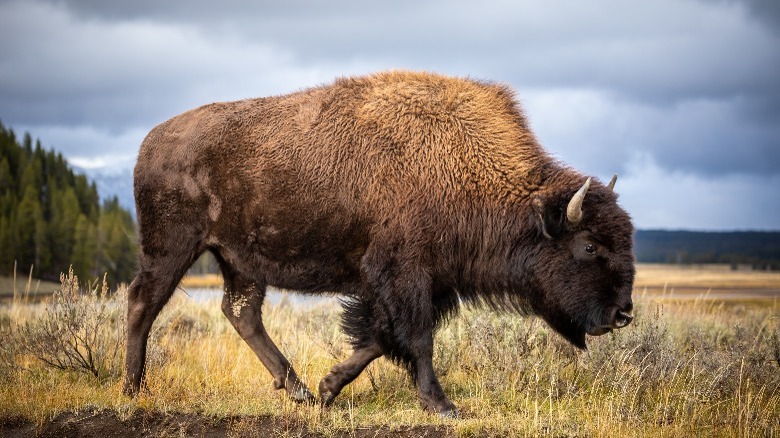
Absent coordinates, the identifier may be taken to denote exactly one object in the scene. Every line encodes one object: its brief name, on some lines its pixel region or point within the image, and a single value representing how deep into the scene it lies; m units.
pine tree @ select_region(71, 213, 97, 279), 129.50
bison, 12.09
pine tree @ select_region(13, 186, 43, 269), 127.94
